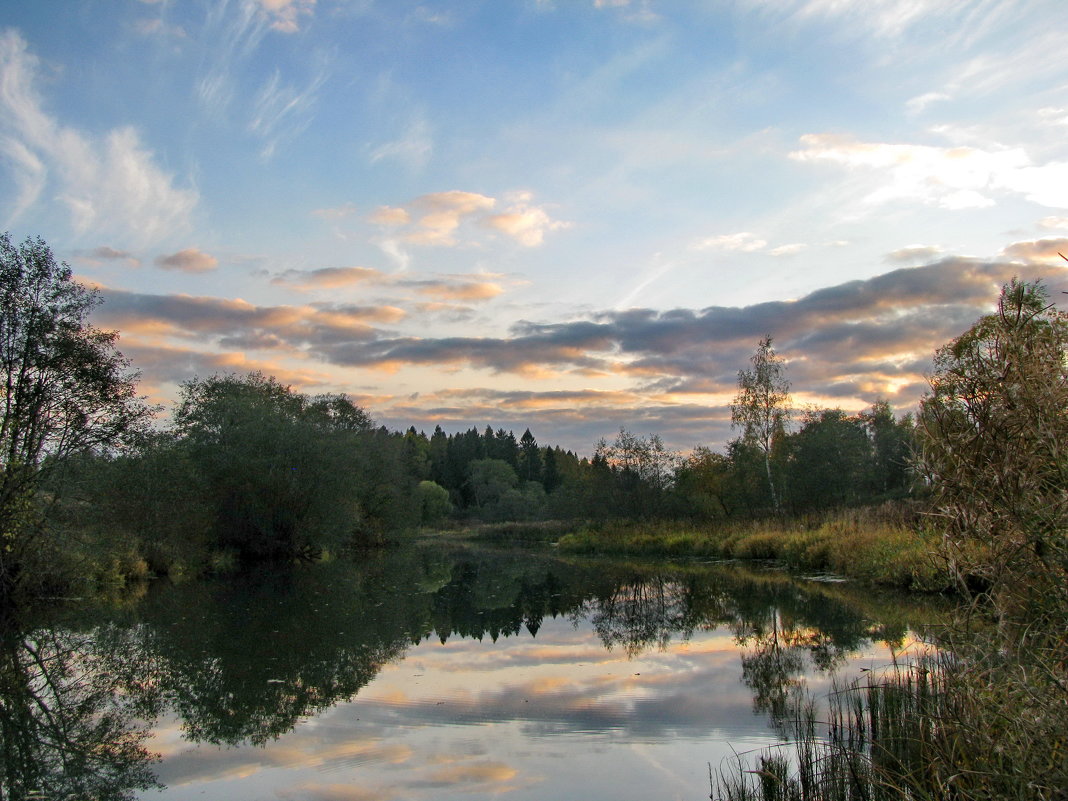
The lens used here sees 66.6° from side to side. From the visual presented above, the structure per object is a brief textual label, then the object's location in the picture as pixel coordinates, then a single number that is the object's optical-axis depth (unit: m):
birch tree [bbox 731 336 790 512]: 39.88
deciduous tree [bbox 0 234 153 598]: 19.09
